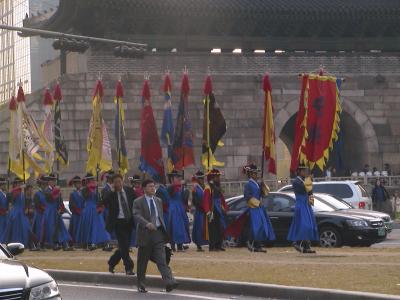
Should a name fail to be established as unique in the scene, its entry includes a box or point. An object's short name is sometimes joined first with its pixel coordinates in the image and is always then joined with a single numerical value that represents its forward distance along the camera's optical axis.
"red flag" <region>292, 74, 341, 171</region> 22.77
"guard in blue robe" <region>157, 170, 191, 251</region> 23.80
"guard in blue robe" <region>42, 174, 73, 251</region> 25.42
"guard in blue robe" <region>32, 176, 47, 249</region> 25.64
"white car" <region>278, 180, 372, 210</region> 29.89
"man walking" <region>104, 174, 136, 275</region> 18.56
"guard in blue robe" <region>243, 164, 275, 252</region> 22.73
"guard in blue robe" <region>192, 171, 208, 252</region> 24.05
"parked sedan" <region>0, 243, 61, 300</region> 11.23
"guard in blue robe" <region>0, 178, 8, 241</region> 25.69
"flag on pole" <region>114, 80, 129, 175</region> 27.28
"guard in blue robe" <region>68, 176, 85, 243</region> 25.48
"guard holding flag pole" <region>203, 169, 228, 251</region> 23.88
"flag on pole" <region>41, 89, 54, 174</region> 27.99
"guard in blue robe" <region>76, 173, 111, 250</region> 24.80
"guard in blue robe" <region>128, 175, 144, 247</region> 22.71
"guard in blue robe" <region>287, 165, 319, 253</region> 21.50
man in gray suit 16.38
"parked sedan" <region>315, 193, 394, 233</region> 25.11
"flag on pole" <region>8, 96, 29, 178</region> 27.84
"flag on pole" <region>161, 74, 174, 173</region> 27.30
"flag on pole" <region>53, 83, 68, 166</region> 28.44
